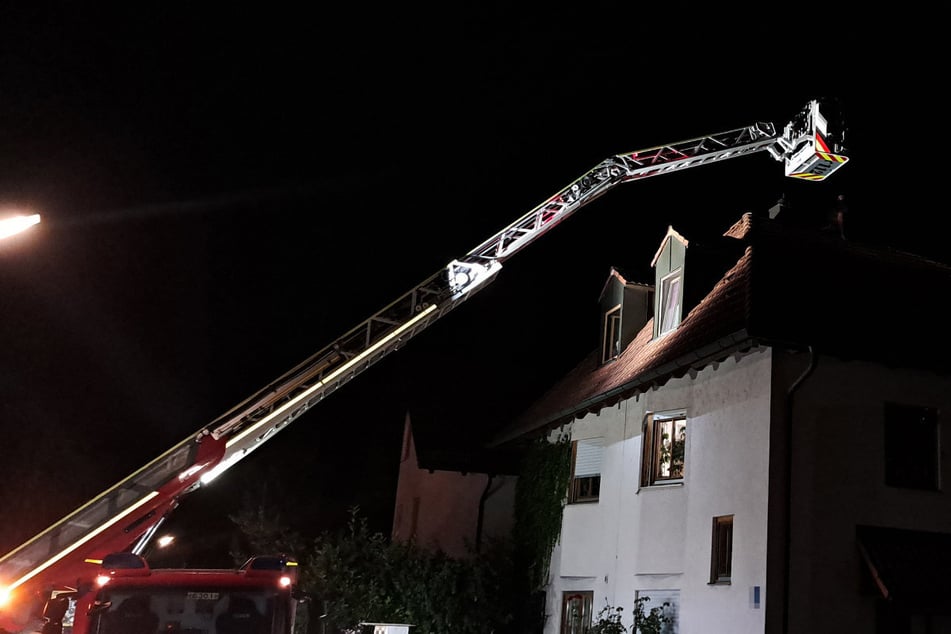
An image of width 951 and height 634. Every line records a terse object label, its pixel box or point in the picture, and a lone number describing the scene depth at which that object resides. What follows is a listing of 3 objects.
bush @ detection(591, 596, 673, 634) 15.06
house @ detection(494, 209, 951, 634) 13.23
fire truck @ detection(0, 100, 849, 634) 8.91
